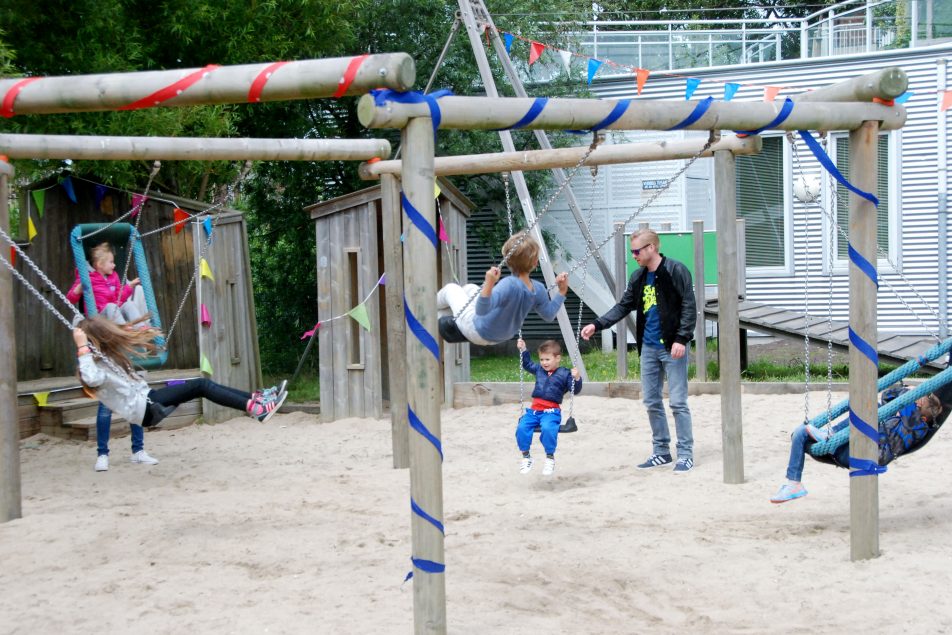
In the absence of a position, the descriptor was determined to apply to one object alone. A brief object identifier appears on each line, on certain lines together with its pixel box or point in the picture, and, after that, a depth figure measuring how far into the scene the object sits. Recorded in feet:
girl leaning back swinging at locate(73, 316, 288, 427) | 21.58
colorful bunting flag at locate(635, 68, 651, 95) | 30.42
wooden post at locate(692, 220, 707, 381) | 32.48
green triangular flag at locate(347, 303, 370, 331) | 30.42
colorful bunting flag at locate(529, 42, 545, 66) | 32.04
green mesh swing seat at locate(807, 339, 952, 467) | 16.29
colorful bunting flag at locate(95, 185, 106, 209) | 35.30
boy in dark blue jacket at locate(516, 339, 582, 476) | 21.65
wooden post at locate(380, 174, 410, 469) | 24.75
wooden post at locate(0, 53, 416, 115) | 12.18
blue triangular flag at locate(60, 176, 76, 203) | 33.80
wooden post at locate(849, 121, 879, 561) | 15.76
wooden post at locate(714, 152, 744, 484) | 21.44
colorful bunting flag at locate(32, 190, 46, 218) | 33.53
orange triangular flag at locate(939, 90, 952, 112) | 28.36
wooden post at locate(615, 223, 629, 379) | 33.96
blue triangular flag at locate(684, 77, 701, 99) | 27.66
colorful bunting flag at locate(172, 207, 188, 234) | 32.45
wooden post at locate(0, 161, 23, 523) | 19.92
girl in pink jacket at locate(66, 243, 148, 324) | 28.86
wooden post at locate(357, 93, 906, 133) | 12.35
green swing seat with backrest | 29.94
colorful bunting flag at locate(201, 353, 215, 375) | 31.58
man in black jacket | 21.98
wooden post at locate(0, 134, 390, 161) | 20.10
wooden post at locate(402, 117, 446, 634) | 12.43
